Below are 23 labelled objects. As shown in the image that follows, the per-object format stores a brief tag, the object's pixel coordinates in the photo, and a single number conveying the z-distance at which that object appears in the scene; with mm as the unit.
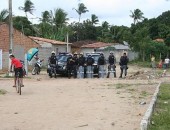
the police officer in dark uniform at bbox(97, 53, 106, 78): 31234
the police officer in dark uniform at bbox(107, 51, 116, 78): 31291
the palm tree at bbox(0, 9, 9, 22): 58328
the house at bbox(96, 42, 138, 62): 68500
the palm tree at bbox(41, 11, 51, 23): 73775
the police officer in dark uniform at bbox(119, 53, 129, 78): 30656
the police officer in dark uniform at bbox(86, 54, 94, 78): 30859
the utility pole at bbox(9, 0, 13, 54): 30641
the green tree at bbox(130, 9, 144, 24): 103000
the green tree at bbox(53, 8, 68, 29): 69125
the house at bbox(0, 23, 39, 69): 38625
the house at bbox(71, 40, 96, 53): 74125
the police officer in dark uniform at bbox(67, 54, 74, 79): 30734
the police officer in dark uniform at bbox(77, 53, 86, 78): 30719
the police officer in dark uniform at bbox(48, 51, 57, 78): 31134
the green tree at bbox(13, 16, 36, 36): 69831
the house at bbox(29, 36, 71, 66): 45969
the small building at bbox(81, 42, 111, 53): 71062
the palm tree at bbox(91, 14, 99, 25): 106375
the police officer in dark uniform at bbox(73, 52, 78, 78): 30797
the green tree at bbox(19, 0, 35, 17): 97125
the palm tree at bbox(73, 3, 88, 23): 104188
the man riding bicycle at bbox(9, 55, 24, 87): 19484
